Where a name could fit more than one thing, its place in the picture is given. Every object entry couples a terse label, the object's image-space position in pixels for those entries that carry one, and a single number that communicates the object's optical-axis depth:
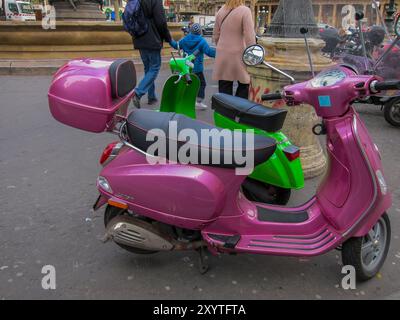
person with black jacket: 5.99
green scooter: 2.99
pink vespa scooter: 2.20
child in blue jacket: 6.07
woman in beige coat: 4.83
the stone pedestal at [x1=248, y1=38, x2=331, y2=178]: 3.68
